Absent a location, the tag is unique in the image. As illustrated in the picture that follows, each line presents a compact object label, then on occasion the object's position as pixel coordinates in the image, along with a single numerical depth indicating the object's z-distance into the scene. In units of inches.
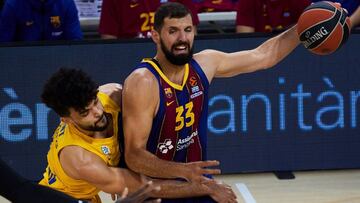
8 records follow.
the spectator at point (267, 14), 689.6
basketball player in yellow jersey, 432.8
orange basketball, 494.6
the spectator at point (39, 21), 675.4
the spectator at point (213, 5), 754.8
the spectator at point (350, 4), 708.0
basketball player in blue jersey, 460.1
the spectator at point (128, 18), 689.6
